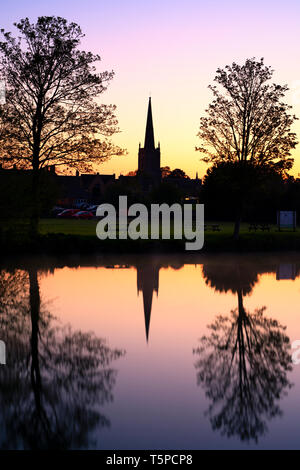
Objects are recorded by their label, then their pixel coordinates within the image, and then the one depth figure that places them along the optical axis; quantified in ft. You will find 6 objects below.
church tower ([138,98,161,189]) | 578.25
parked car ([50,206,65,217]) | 275.67
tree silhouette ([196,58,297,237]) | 136.05
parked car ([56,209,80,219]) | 268.93
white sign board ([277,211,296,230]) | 158.51
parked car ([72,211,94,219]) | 262.67
